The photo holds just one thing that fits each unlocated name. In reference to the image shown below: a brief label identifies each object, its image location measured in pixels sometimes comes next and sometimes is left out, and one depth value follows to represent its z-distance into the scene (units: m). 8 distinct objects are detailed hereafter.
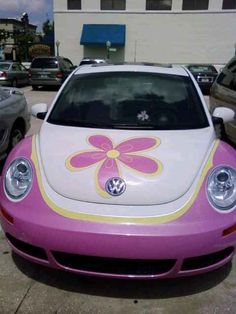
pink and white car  2.01
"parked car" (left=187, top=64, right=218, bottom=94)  15.04
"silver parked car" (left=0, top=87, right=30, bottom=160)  4.30
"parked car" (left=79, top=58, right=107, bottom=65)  19.09
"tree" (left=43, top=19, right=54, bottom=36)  61.45
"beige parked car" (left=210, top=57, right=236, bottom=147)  4.86
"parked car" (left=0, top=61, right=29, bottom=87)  15.05
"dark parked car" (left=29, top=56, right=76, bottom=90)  15.35
